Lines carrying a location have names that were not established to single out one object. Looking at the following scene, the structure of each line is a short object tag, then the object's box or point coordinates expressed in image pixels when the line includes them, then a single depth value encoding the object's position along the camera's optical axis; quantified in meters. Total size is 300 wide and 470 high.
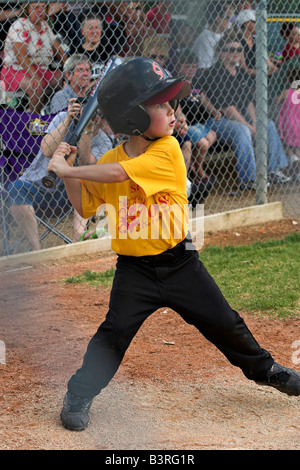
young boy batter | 5.54
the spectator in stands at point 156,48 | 12.95
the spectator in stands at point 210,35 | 13.96
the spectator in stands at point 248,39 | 14.69
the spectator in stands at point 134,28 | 13.04
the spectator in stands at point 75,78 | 11.52
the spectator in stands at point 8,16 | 11.99
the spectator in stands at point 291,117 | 16.20
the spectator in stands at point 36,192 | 11.21
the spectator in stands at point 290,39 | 16.36
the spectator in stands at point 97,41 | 12.62
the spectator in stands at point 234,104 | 14.35
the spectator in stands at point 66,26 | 12.76
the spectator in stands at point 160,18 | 13.30
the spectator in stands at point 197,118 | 13.59
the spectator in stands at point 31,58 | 11.76
